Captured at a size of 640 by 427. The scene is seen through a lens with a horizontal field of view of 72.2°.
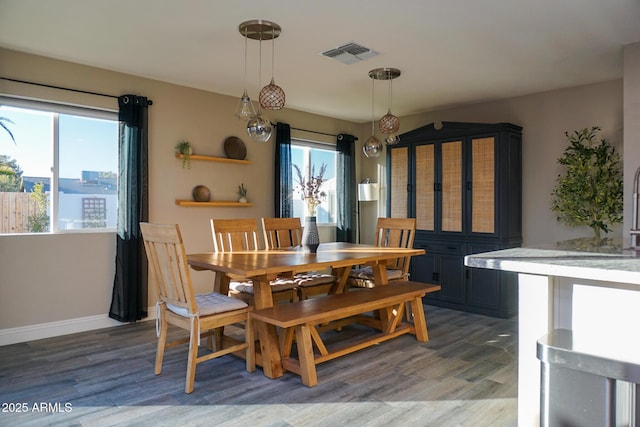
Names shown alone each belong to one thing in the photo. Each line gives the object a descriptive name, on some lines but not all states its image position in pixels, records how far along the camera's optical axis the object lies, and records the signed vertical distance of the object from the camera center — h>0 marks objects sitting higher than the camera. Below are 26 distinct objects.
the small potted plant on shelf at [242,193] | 5.22 +0.25
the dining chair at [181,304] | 2.70 -0.59
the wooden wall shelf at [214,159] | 4.72 +0.62
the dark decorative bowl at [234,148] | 5.09 +0.78
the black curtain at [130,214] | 4.20 +0.00
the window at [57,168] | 3.74 +0.42
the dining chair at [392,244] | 4.24 -0.30
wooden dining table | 2.85 -0.34
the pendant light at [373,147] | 4.27 +0.65
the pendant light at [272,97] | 3.23 +0.87
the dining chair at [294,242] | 4.05 -0.28
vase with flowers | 3.73 -0.03
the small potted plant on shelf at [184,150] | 4.65 +0.68
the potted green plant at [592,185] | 4.21 +0.29
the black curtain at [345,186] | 6.37 +0.41
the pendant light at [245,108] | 3.22 +0.78
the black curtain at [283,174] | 5.50 +0.50
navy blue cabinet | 4.73 +0.13
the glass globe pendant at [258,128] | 3.20 +0.63
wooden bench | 2.83 -0.71
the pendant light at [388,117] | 4.19 +0.93
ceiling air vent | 3.60 +1.37
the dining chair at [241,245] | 3.70 -0.28
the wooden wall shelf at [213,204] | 4.67 +0.11
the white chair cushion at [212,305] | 2.81 -0.60
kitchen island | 1.42 -0.31
